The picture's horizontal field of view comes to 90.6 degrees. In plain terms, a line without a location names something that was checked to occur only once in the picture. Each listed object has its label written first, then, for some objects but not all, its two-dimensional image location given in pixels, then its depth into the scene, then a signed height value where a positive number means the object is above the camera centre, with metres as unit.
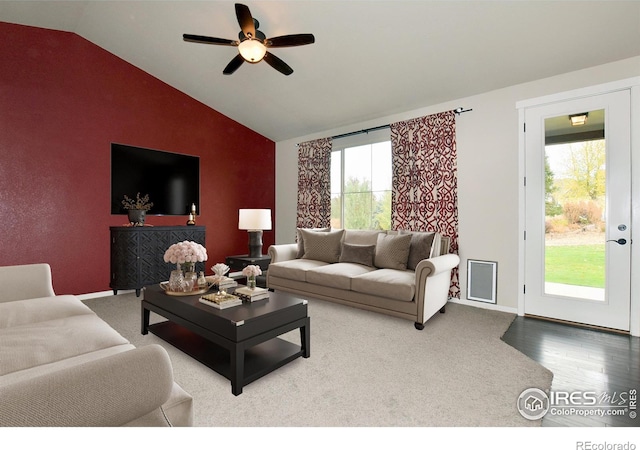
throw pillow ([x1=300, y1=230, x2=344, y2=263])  4.45 -0.32
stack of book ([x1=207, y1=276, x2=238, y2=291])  2.64 -0.51
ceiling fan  2.66 +1.61
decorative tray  2.60 -0.57
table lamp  4.80 +0.06
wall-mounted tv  4.40 +0.67
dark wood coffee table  2.01 -0.75
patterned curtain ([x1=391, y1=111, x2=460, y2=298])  4.06 +0.62
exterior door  3.04 +0.12
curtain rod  3.96 +1.43
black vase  4.23 +0.08
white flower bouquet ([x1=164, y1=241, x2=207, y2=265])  2.63 -0.26
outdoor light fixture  3.25 +1.07
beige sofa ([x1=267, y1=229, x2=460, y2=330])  3.12 -0.56
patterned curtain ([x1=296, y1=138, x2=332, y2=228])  5.40 +0.69
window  4.86 +0.60
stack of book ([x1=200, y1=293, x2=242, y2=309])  2.29 -0.57
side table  4.80 -0.61
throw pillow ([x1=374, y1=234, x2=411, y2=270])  3.77 -0.36
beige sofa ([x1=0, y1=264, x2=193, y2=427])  0.77 -0.50
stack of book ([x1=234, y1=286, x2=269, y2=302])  2.46 -0.56
